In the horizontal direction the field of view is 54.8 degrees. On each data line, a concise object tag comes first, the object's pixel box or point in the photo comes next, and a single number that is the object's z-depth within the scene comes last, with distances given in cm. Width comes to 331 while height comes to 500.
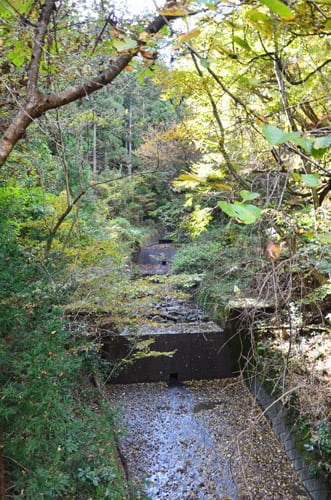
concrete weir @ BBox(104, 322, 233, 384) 548
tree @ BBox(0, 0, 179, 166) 142
